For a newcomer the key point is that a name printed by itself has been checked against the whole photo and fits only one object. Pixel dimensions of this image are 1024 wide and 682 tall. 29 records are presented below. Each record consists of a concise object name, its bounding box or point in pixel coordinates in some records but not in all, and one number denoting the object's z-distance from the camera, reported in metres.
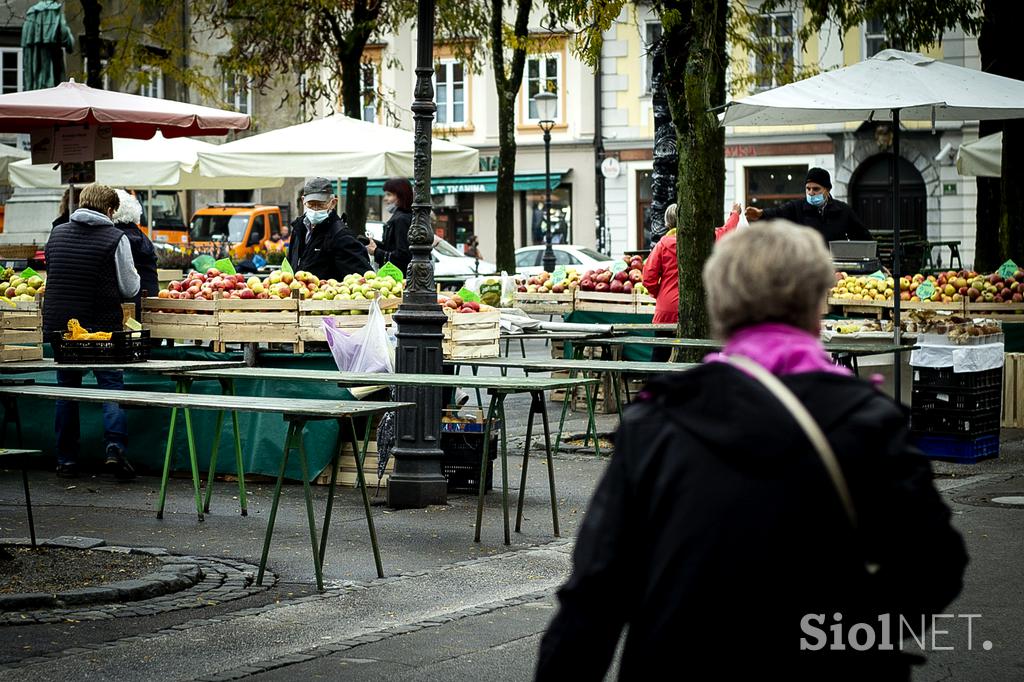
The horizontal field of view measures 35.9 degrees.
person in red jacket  14.65
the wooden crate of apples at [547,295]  17.77
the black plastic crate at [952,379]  12.45
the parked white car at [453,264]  36.50
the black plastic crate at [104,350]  10.44
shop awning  51.59
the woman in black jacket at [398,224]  14.70
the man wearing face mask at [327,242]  13.27
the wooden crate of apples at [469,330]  11.38
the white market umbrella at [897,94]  12.64
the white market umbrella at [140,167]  19.41
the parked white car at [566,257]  38.59
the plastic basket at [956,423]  12.38
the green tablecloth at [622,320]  16.44
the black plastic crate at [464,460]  10.61
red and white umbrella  13.70
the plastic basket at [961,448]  12.43
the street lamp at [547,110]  39.16
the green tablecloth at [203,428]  11.17
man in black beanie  15.20
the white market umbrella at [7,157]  21.31
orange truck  41.56
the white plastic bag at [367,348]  10.83
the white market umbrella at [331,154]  16.80
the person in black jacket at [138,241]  13.32
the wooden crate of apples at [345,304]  11.61
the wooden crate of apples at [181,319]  11.83
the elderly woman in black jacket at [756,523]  2.76
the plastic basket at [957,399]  12.38
